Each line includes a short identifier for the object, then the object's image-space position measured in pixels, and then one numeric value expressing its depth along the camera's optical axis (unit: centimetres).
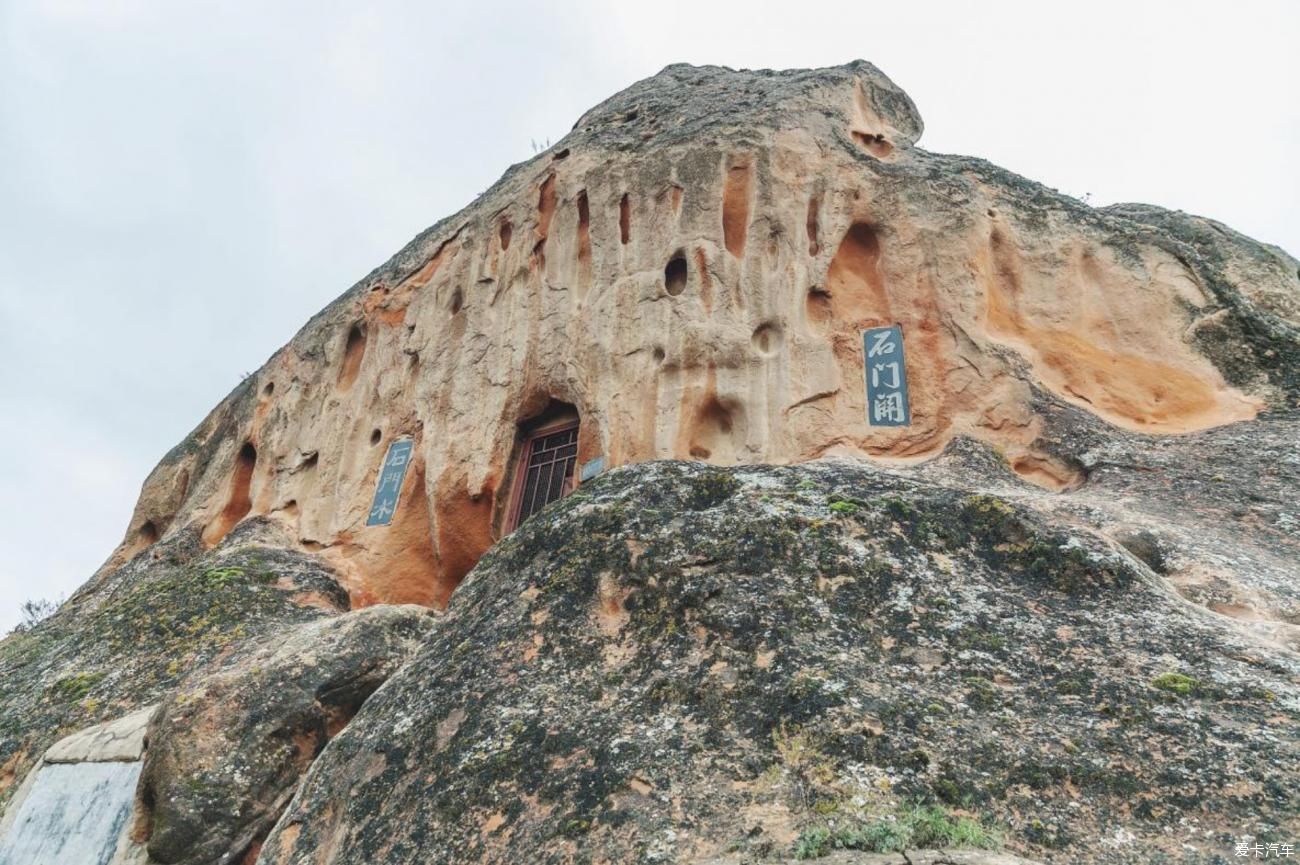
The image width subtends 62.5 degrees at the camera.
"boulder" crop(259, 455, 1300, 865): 461
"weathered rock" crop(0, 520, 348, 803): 954
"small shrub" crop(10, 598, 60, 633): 2754
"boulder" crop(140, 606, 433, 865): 726
